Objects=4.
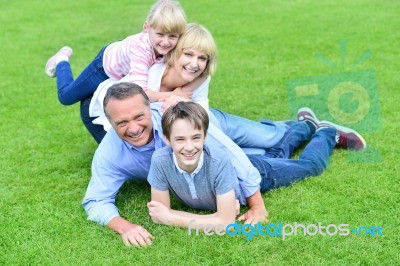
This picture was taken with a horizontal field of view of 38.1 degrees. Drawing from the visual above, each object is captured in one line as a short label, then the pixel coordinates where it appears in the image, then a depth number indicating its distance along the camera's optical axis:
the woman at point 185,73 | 4.17
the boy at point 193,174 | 3.43
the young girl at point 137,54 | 4.17
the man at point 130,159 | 3.64
